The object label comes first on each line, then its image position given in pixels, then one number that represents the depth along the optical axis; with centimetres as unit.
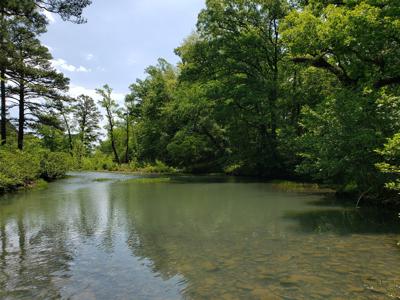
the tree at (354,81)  1240
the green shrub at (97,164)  5244
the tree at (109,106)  5903
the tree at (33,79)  2510
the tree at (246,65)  2789
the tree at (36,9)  1184
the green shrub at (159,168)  4284
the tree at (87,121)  6875
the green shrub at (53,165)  2836
